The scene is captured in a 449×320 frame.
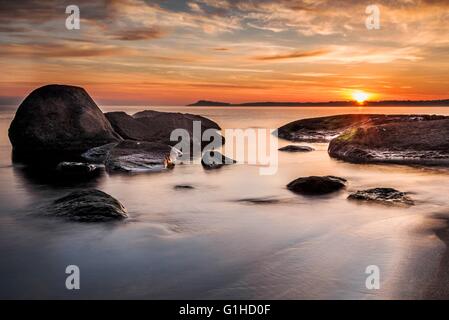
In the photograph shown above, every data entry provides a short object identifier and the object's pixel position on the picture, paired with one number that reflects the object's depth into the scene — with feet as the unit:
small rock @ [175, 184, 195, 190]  37.83
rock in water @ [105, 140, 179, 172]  44.91
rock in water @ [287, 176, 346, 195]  33.68
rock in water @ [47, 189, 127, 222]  24.82
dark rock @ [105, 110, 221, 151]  67.10
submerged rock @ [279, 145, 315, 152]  67.10
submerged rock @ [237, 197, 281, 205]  31.89
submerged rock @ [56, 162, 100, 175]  44.12
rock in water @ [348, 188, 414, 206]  29.86
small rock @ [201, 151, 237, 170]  49.74
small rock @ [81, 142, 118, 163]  51.16
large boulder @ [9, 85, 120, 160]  57.57
